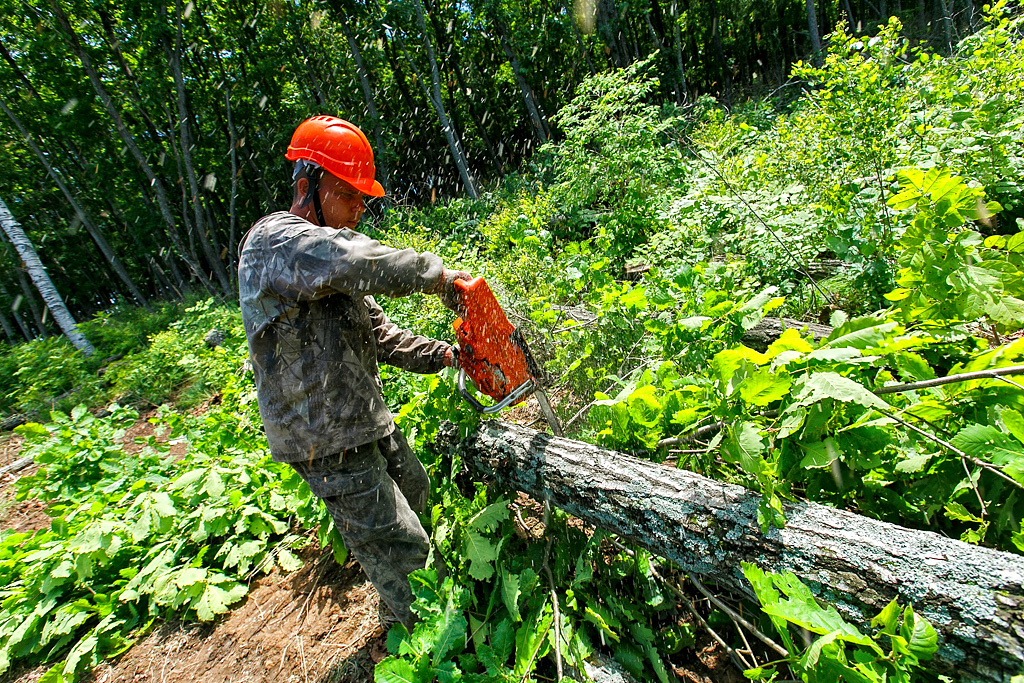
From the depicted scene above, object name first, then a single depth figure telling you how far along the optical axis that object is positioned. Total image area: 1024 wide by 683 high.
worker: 1.77
